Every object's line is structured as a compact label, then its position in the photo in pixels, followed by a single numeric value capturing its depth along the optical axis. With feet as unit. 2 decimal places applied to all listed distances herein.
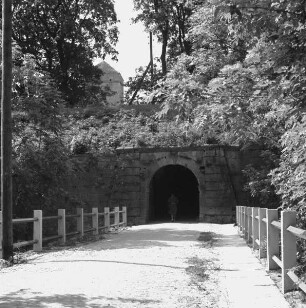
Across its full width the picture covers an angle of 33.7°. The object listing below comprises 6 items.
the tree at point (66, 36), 138.21
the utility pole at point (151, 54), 152.42
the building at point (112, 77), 269.03
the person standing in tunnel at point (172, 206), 88.99
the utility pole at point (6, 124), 35.78
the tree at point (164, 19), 128.98
